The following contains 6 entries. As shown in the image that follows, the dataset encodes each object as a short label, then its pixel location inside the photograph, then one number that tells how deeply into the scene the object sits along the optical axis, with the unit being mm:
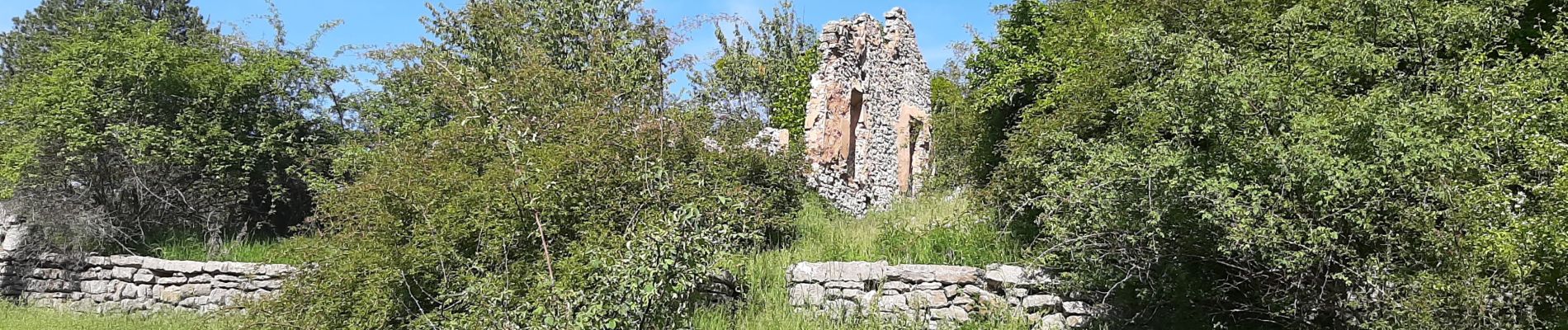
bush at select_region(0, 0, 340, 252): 11680
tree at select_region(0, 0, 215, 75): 20642
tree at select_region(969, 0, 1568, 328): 4559
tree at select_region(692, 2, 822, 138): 22438
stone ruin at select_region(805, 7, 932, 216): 12703
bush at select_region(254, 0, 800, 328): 5172
